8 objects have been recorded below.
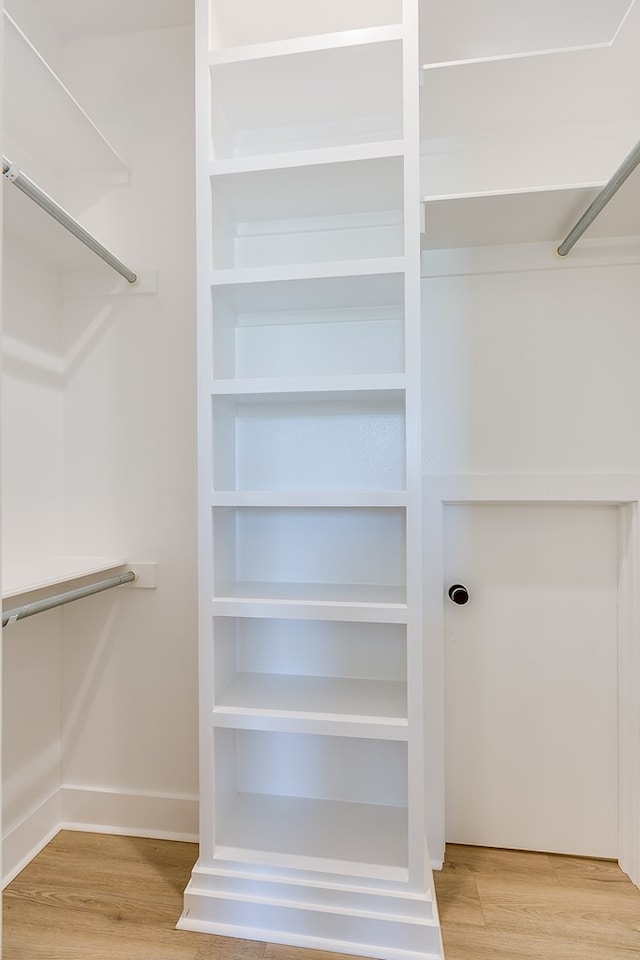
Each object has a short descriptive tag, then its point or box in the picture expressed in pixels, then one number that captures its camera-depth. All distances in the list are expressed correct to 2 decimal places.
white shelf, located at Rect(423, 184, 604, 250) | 1.41
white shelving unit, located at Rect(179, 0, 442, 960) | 1.37
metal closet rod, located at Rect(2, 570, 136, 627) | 1.25
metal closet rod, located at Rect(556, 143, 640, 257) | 1.20
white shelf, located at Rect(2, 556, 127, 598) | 1.33
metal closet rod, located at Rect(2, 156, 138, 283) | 1.21
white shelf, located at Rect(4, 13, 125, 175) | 1.30
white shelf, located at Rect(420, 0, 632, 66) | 1.51
